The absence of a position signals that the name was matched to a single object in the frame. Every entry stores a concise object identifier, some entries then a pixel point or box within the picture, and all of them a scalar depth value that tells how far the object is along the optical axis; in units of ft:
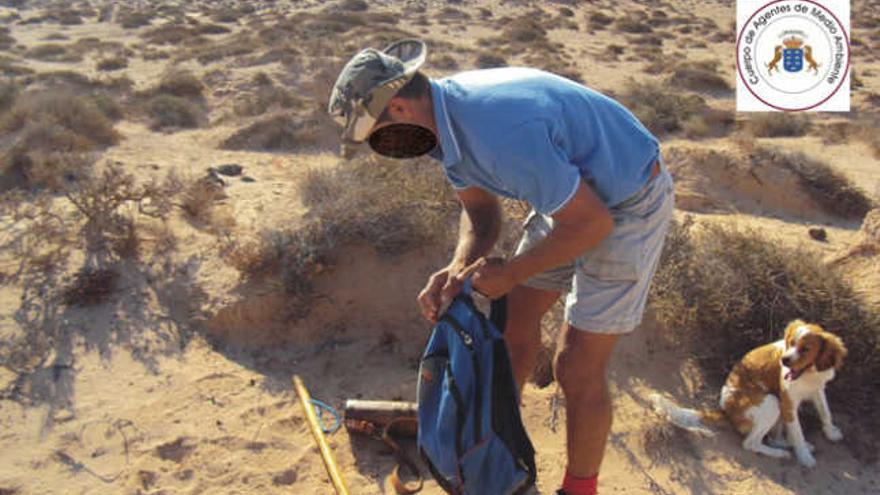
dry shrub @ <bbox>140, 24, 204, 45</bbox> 55.57
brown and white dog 9.78
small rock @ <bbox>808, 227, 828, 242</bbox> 19.31
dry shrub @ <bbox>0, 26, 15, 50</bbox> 54.16
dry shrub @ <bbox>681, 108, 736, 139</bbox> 32.76
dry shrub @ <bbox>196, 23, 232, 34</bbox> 59.98
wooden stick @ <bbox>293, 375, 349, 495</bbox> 9.96
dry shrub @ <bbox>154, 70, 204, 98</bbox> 37.40
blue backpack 6.94
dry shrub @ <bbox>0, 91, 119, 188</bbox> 19.11
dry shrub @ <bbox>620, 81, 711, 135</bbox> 33.40
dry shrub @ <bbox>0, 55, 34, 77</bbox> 42.34
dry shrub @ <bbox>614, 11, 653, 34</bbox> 68.74
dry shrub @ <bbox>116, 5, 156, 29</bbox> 65.92
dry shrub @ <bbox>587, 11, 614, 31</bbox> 70.78
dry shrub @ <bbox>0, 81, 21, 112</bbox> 31.55
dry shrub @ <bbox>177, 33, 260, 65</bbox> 46.73
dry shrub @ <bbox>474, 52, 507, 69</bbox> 50.66
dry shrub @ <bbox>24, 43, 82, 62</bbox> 49.14
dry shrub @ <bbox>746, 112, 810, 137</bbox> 33.42
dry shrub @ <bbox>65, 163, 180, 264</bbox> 14.61
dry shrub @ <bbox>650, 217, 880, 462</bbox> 11.58
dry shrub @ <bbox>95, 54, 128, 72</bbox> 45.60
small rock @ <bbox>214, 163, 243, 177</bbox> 21.59
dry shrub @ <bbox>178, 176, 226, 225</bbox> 16.48
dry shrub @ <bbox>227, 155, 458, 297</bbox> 13.98
